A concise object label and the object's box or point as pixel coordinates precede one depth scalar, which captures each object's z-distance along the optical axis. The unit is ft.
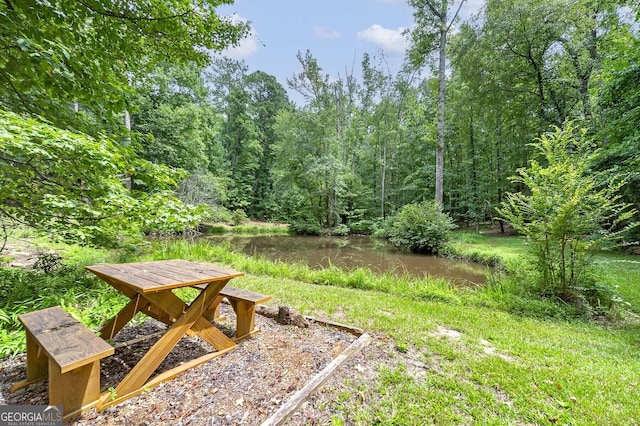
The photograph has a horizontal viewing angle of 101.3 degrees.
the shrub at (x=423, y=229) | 30.22
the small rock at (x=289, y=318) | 8.28
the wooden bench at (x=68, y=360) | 4.00
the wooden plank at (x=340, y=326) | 7.75
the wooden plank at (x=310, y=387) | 4.34
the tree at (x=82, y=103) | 6.52
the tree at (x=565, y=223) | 11.26
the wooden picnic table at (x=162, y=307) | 4.95
